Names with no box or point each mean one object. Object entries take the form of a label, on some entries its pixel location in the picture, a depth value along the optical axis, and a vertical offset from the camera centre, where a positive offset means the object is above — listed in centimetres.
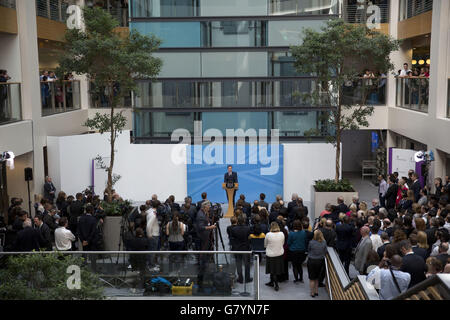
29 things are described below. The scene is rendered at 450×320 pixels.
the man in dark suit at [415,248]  900 -258
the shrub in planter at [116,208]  1442 -300
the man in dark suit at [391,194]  1661 -311
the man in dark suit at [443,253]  849 -252
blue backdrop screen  2070 -285
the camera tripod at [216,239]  1304 -344
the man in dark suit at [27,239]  1106 -288
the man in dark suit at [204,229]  1238 -302
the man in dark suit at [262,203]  1467 -294
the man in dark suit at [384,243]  973 -269
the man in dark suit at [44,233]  1143 -286
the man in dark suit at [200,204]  1414 -288
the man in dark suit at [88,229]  1237 -301
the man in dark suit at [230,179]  1841 -289
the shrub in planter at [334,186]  1783 -307
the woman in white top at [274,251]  1086 -312
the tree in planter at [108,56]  1552 +96
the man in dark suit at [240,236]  1141 -294
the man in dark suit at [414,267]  810 -255
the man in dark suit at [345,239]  1137 -305
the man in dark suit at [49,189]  1783 -306
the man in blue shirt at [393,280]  745 -253
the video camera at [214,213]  1304 -291
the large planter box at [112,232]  1415 -352
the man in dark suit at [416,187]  1611 -285
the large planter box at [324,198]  1753 -341
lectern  1844 -355
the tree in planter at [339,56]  1731 +102
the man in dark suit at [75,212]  1370 -290
